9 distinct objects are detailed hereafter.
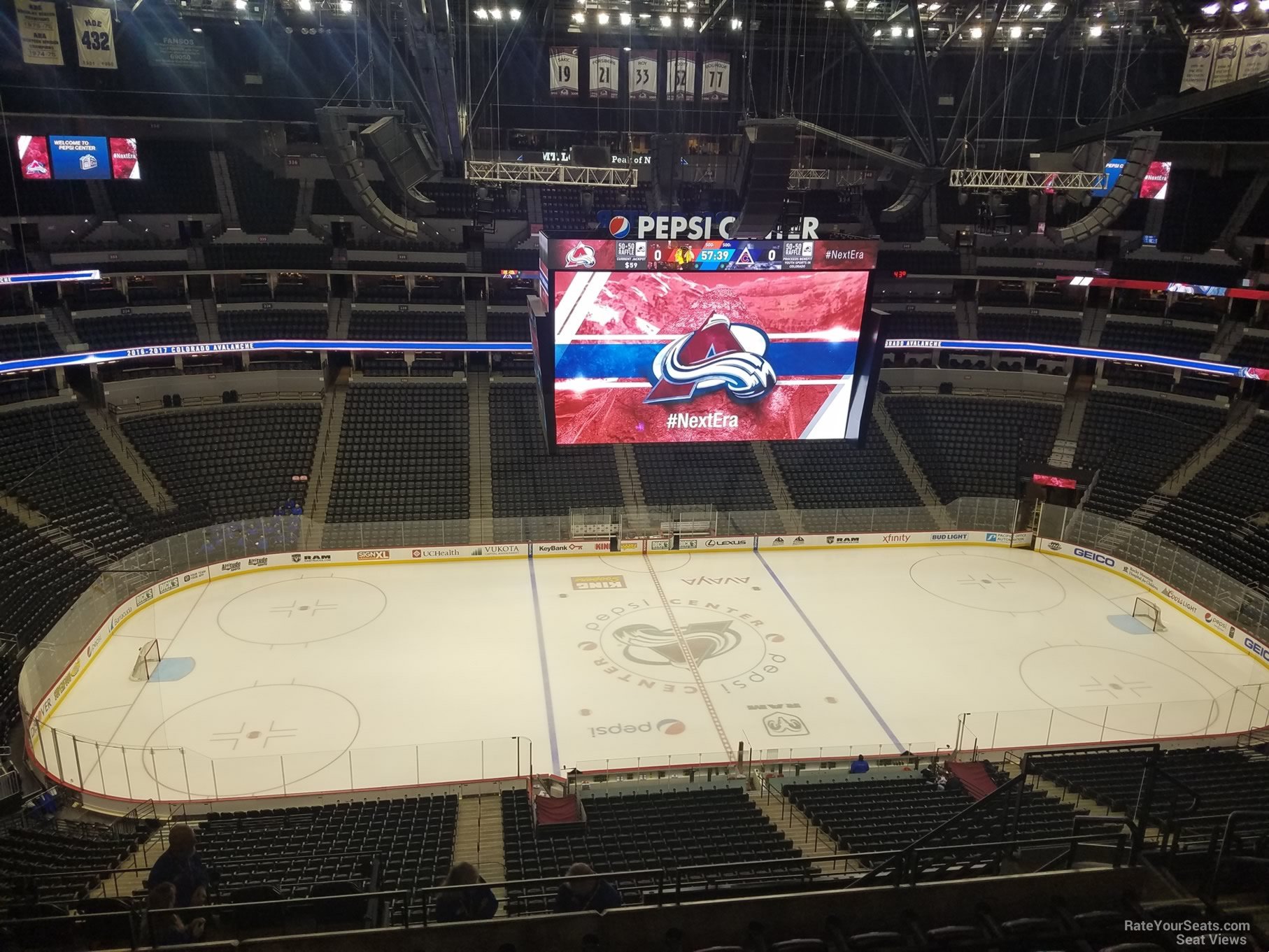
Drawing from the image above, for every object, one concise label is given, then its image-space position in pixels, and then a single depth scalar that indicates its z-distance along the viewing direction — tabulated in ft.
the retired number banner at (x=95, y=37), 93.97
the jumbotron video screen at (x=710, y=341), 69.51
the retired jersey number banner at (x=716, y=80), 106.32
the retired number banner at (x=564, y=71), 105.91
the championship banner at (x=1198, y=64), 92.94
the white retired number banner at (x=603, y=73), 105.81
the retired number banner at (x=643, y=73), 104.78
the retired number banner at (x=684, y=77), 105.19
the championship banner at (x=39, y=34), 86.94
